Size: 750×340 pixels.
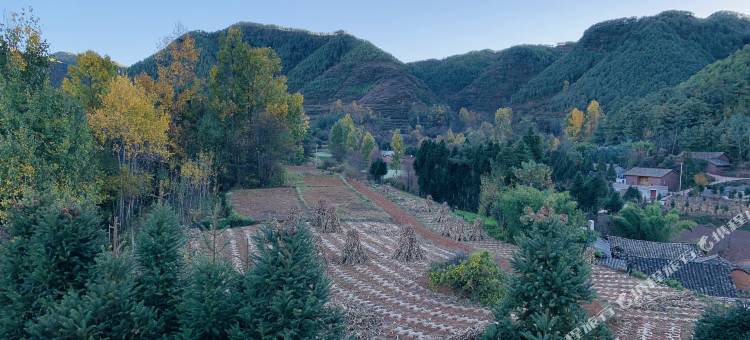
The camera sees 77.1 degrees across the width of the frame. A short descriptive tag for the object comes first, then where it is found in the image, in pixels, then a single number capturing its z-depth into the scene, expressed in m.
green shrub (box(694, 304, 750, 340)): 5.05
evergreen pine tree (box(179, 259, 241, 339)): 4.95
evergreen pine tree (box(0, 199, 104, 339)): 5.31
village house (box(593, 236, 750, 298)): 15.01
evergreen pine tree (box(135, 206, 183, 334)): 5.37
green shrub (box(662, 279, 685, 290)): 11.67
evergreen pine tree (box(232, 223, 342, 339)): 4.70
